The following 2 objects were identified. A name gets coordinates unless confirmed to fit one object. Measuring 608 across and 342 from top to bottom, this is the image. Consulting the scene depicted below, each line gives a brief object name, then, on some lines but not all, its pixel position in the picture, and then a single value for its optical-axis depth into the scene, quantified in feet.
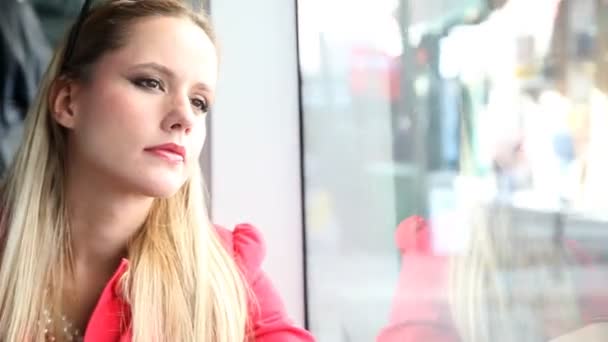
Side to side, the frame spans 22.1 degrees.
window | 4.67
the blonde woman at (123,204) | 4.67
